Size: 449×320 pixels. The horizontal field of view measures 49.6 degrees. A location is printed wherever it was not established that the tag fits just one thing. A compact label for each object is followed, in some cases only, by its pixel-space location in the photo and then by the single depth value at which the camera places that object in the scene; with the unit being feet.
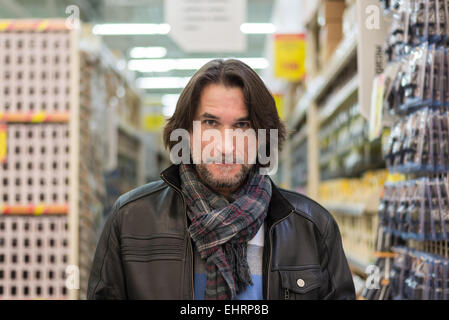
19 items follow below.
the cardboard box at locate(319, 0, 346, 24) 12.00
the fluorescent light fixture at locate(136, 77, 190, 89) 48.78
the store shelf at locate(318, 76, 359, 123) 9.27
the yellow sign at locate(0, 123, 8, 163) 10.02
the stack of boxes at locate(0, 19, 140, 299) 10.00
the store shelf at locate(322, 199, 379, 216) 8.44
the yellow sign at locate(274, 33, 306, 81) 16.71
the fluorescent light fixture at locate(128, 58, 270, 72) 41.39
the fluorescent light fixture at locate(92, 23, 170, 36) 33.71
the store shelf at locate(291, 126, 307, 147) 19.07
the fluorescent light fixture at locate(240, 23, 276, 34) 34.76
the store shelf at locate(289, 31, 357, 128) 8.75
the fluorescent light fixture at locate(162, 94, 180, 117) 56.90
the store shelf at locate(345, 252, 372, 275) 8.74
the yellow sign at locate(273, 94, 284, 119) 23.20
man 4.20
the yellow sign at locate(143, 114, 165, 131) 27.89
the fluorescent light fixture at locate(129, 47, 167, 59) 38.47
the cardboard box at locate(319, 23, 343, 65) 12.12
